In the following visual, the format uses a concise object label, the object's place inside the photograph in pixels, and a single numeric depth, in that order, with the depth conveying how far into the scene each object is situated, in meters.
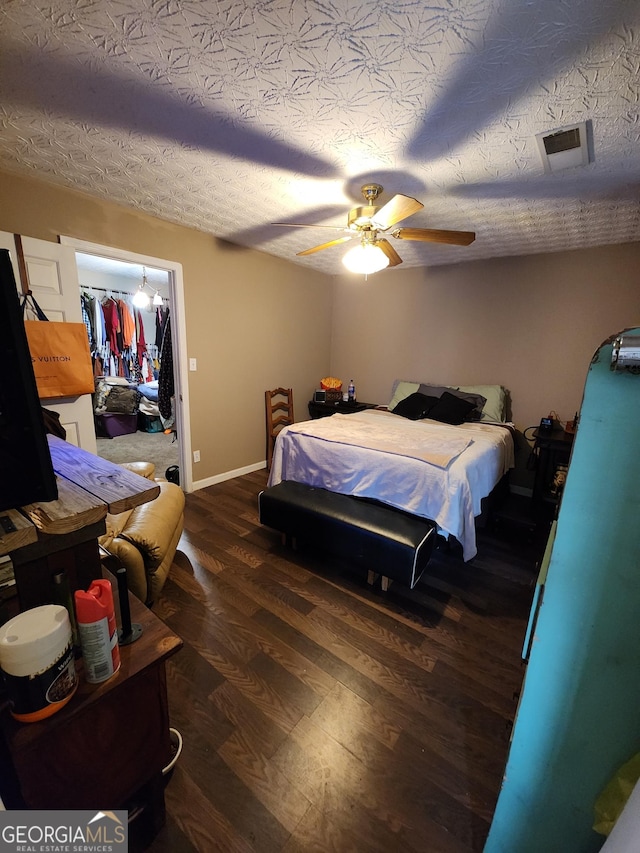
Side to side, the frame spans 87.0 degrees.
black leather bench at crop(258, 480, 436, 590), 1.84
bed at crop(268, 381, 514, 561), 1.99
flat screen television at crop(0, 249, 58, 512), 0.56
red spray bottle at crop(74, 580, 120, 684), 0.71
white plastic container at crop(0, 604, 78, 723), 0.62
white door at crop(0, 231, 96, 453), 2.14
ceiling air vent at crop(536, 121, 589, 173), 1.53
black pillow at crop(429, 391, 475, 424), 3.25
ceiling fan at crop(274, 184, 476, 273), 1.99
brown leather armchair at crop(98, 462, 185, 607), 1.61
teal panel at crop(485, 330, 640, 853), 0.62
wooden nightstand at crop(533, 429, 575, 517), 2.87
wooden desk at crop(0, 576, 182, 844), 0.70
